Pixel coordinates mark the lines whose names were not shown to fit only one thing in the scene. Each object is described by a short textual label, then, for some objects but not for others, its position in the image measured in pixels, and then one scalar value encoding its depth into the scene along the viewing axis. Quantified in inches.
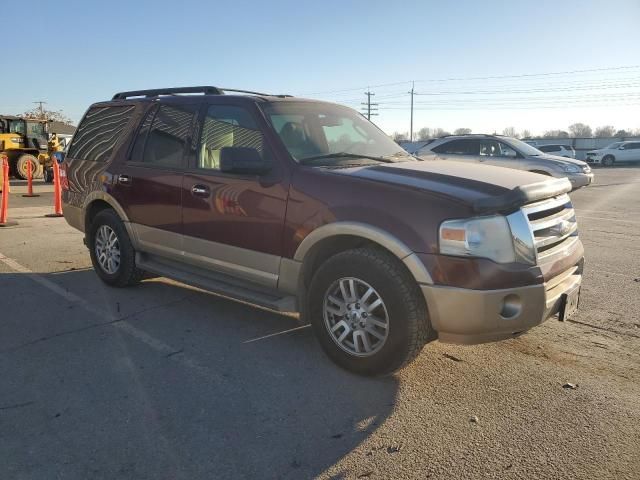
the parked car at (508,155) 525.7
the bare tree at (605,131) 4195.9
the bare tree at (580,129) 4624.8
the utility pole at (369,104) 3425.2
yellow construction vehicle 834.2
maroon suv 119.4
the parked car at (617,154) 1449.3
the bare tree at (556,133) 3880.2
